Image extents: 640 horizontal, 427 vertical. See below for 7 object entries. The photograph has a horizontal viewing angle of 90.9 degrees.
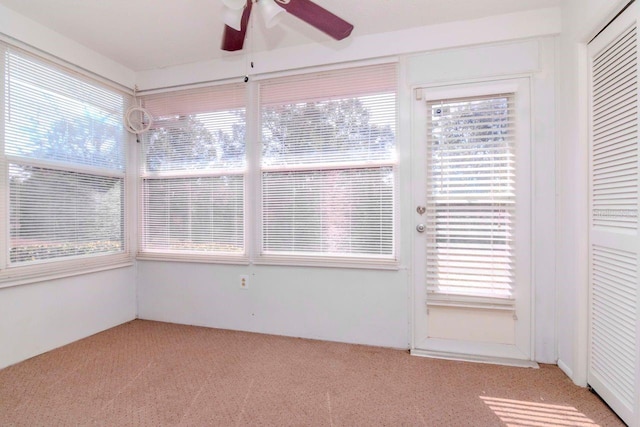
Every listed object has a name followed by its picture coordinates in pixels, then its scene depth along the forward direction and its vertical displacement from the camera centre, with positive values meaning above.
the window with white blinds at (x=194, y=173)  2.80 +0.34
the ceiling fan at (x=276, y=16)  1.50 +0.99
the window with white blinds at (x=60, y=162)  2.19 +0.38
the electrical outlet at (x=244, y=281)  2.75 -0.62
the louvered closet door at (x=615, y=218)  1.49 -0.04
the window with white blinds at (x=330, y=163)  2.45 +0.39
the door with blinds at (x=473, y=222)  2.19 -0.08
